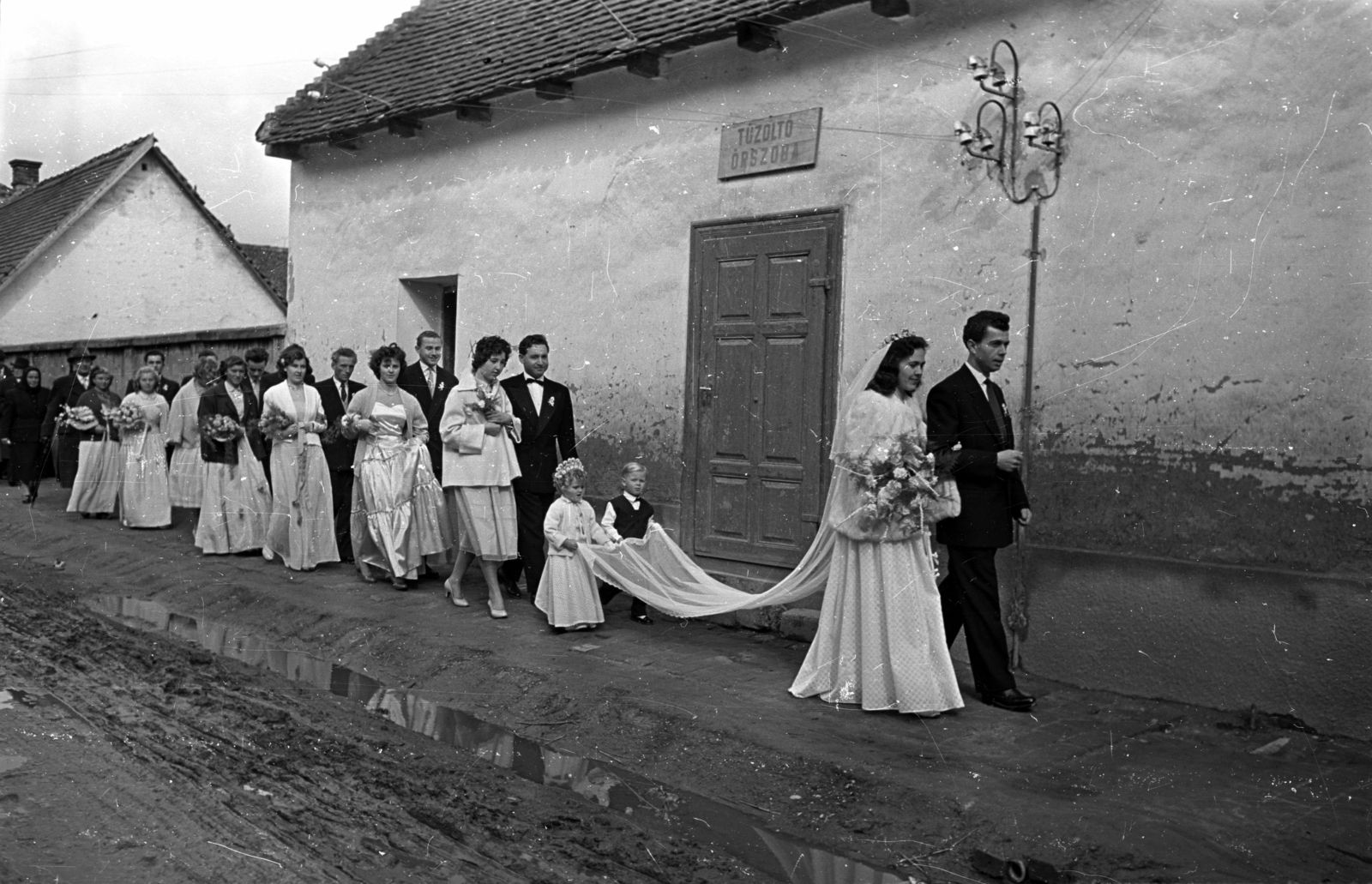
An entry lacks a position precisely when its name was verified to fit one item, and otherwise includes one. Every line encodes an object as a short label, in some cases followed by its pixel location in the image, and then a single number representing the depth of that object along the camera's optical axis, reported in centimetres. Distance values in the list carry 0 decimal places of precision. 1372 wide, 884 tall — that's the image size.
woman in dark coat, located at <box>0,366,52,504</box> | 1831
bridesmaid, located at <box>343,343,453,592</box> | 1062
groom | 696
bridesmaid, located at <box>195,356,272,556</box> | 1252
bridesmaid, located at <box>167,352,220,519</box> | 1343
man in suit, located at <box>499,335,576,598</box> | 981
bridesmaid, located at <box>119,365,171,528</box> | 1491
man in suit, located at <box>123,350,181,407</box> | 1554
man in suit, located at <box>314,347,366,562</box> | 1194
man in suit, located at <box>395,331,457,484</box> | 1130
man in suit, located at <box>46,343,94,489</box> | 1778
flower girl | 884
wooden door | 918
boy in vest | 914
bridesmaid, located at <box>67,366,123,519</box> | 1591
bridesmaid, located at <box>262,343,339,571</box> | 1157
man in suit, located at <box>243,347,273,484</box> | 1254
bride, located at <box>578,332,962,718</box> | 681
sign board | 929
